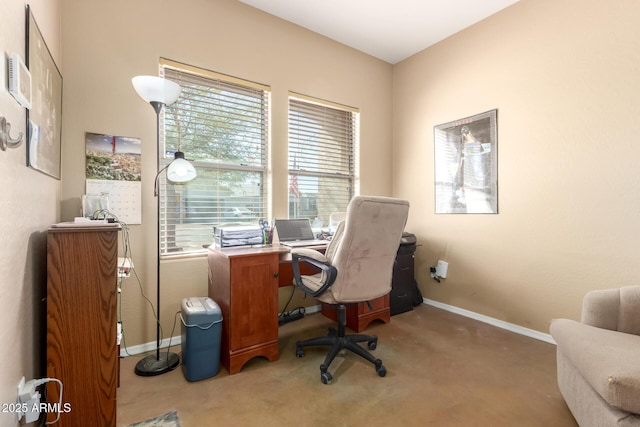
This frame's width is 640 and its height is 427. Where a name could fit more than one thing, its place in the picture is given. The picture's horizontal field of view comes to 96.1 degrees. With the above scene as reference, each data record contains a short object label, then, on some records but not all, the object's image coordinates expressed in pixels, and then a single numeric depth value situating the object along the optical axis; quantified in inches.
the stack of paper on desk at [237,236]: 85.4
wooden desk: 75.6
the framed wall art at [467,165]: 110.2
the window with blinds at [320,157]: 120.0
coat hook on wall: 36.9
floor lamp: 69.8
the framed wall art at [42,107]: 48.4
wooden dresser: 48.8
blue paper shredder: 71.7
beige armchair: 42.4
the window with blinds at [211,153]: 93.3
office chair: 70.6
